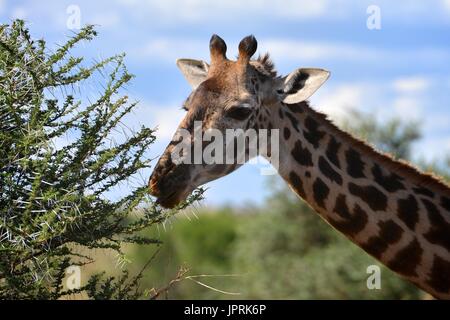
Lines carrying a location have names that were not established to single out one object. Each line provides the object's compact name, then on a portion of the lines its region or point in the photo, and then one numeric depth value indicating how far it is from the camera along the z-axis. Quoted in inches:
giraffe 272.7
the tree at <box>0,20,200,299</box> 238.4
